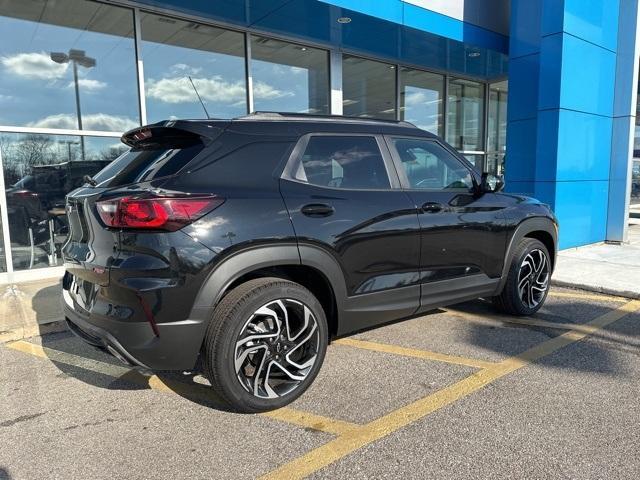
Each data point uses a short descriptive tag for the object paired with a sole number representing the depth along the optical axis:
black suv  2.70
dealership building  7.12
